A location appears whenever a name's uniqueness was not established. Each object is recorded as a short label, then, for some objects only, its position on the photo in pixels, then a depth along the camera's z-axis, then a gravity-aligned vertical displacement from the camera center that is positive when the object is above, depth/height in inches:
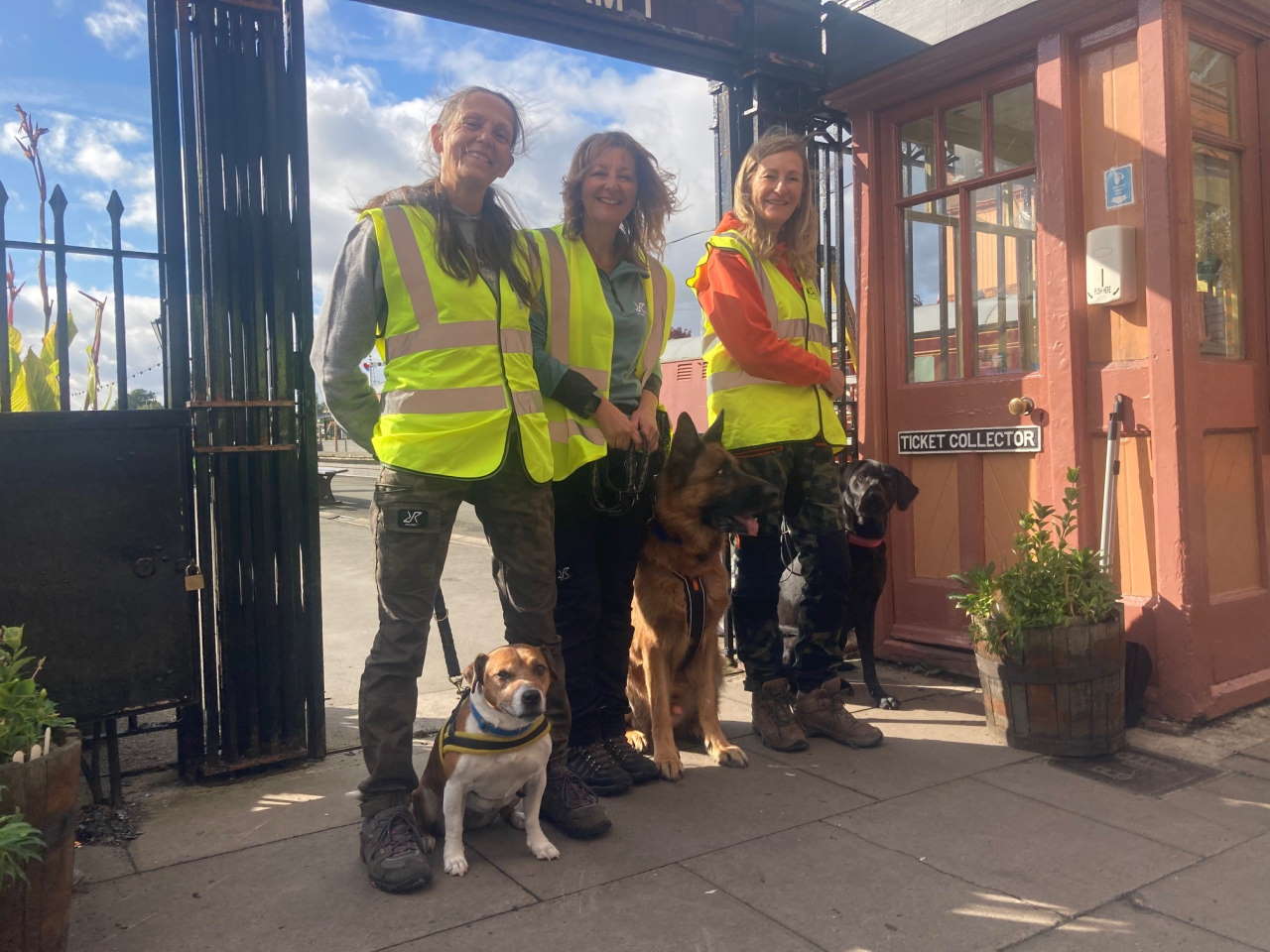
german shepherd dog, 134.6 -15.6
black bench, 715.4 -6.5
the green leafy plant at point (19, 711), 80.1 -19.0
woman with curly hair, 124.3 +8.9
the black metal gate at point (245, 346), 130.3 +19.3
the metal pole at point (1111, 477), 148.7 -3.1
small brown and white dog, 102.3 -30.1
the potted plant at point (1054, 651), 134.0 -27.1
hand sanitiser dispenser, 152.3 +31.0
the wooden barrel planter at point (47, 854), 75.8 -30.3
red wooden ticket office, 149.4 +27.4
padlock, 125.3 -12.3
